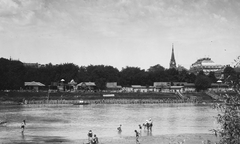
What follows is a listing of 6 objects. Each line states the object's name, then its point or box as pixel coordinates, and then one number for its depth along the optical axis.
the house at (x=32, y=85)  145.48
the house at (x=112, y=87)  159.74
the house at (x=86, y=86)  153.62
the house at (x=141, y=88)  162.75
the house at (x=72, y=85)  155.55
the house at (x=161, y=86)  163.38
